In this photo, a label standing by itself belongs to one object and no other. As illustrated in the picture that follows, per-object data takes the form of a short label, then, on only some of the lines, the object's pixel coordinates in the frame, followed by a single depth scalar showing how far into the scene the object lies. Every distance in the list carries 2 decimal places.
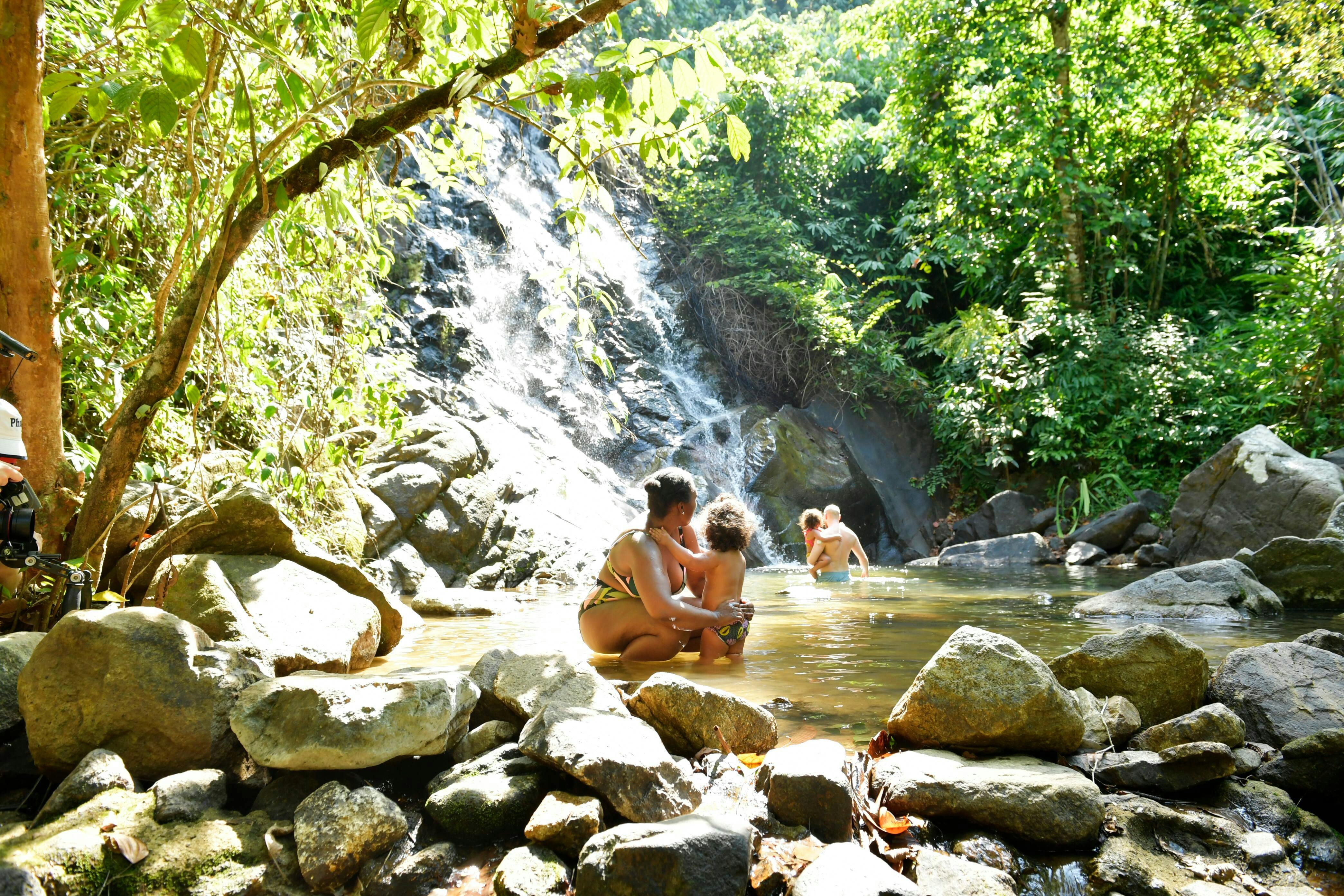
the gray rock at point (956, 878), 2.12
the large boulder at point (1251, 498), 8.15
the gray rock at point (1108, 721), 2.90
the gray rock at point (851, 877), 1.98
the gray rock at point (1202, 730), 2.81
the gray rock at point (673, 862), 1.95
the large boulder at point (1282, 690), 2.97
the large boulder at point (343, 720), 2.40
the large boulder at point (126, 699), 2.40
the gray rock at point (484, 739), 2.74
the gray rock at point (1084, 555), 11.10
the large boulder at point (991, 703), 2.77
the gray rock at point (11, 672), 2.59
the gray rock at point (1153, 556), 10.09
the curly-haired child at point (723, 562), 4.85
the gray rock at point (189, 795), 2.26
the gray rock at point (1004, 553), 11.86
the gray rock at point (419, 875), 2.15
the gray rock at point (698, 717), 2.94
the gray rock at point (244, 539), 3.63
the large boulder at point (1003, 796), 2.36
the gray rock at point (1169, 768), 2.62
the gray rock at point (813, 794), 2.37
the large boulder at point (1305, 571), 6.56
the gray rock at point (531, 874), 2.08
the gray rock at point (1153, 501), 11.97
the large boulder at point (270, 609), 3.36
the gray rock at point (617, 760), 2.37
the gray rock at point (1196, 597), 6.29
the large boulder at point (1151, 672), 3.21
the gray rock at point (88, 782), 2.20
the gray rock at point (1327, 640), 3.74
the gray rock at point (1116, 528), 11.43
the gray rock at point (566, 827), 2.23
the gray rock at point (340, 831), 2.11
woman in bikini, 4.62
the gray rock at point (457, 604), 6.78
